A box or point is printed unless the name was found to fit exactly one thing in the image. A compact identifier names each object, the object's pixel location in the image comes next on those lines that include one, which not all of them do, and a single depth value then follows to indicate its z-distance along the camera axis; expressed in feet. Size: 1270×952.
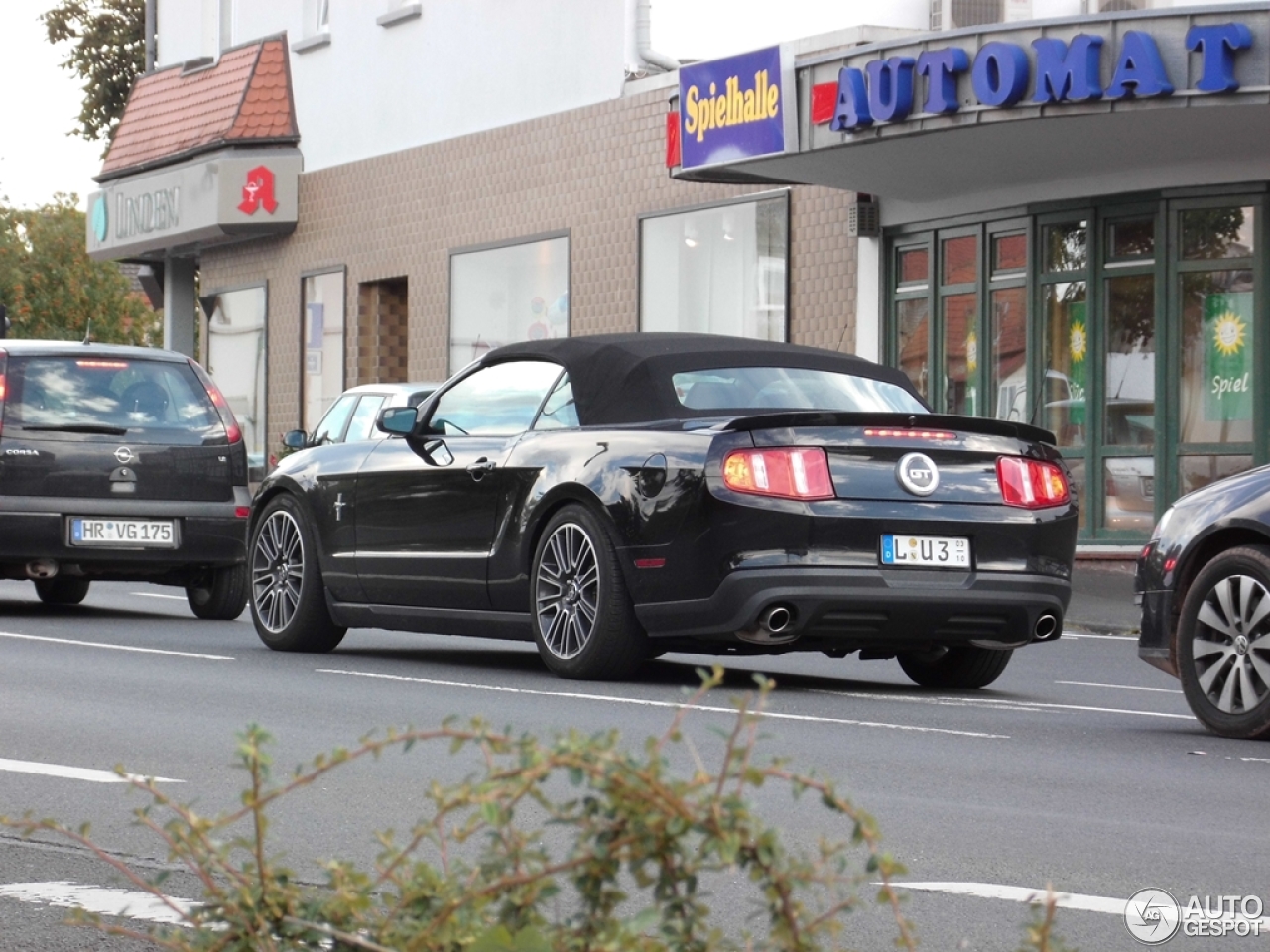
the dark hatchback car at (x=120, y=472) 78.31
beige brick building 129.11
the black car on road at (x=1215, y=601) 45.61
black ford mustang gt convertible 52.19
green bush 14.29
